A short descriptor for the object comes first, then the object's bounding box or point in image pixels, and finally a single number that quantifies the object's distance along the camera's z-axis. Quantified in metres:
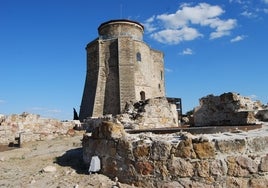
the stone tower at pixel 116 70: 19.68
